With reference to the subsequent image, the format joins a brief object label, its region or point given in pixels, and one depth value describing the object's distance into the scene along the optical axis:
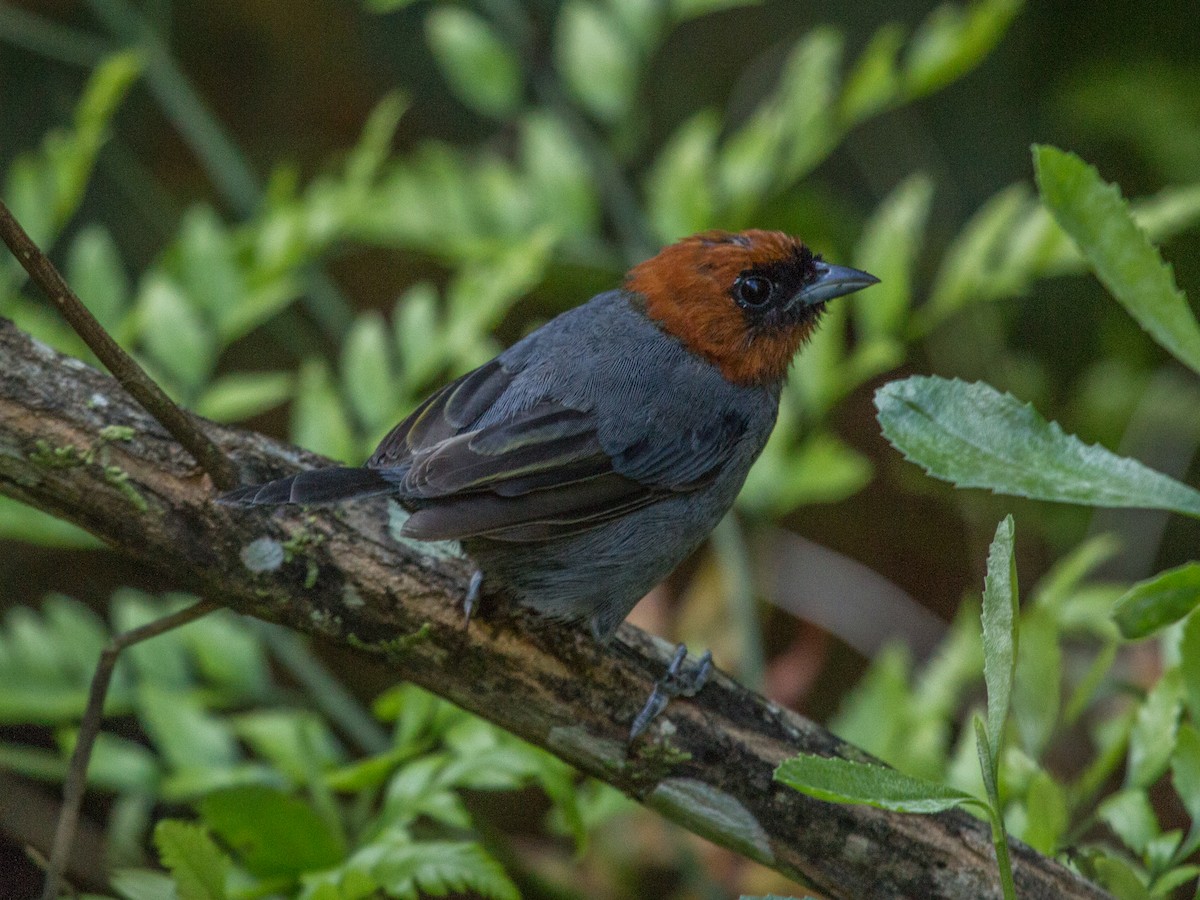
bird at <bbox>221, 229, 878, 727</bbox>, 5.02
